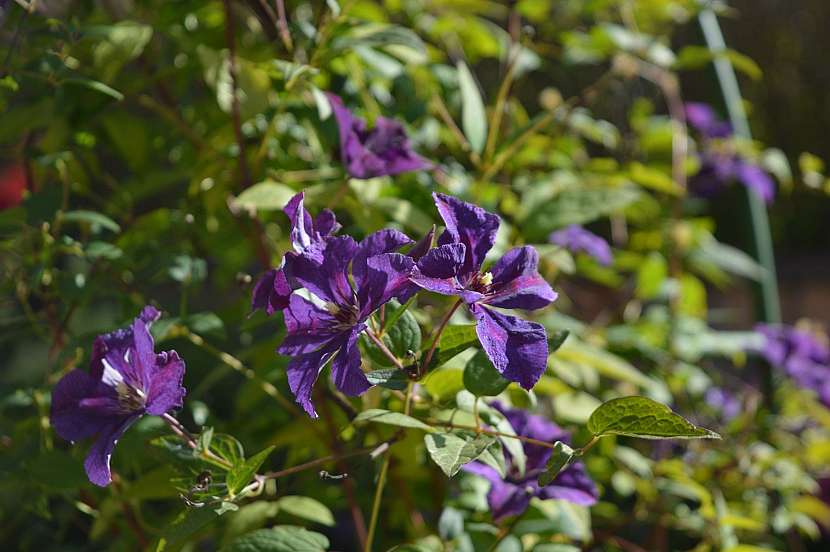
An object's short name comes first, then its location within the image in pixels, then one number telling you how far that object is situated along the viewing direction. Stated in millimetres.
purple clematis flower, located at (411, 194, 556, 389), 973
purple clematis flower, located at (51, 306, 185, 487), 997
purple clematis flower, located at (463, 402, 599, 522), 1090
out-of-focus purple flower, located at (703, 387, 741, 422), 1636
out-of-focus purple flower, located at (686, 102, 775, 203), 1672
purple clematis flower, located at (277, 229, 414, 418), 974
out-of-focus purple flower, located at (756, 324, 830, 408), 1635
